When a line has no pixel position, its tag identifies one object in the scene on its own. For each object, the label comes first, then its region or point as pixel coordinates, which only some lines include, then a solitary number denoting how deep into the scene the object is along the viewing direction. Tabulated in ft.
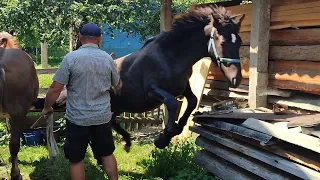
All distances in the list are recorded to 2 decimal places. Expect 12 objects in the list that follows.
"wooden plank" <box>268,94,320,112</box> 18.60
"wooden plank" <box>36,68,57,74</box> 35.63
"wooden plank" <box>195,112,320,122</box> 14.84
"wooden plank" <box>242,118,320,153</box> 12.13
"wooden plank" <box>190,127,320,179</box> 12.30
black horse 16.43
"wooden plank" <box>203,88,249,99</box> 23.32
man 13.75
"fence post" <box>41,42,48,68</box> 58.44
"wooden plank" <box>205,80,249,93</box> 23.05
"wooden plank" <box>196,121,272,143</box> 13.86
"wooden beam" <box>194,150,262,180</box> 15.53
